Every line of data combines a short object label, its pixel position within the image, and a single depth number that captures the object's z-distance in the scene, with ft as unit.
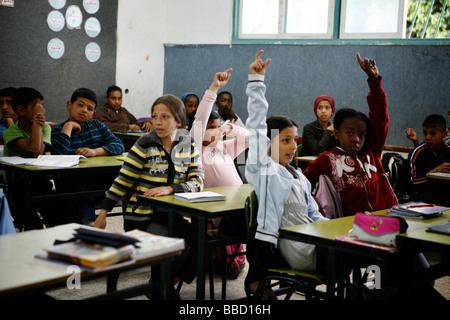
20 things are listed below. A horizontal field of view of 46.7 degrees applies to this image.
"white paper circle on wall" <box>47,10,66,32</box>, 21.52
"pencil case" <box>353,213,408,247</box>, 6.35
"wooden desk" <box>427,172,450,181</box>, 12.30
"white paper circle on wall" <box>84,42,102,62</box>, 22.94
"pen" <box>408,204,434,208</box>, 8.41
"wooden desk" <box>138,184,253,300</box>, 8.03
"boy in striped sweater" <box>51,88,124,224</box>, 12.12
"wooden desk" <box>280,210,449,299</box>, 6.18
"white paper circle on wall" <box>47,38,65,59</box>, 21.66
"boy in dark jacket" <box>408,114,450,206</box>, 13.96
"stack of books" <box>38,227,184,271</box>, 4.64
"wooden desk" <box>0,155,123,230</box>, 10.34
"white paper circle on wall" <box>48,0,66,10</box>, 21.48
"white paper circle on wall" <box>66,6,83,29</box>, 22.13
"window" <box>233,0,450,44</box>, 19.43
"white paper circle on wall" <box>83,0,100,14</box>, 22.62
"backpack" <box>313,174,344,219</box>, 8.70
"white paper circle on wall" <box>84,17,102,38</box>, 22.84
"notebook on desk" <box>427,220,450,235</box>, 6.64
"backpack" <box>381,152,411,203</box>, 14.75
